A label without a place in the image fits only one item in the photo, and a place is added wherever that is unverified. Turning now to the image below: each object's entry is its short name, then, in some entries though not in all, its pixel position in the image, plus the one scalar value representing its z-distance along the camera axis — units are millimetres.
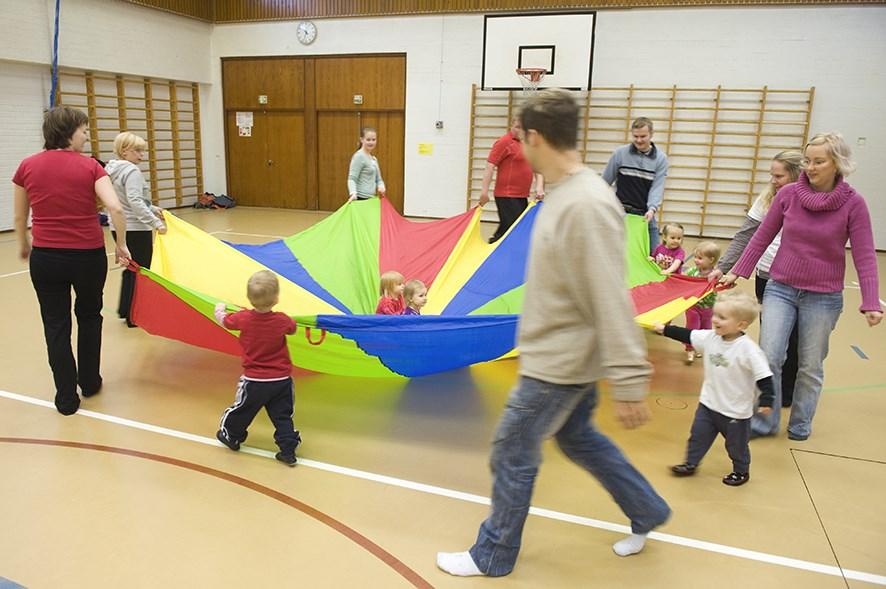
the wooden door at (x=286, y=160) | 10883
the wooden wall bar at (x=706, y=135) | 8570
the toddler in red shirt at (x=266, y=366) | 2459
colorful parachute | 2646
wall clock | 10305
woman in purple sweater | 2553
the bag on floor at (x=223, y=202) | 11055
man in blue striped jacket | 4094
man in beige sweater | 1475
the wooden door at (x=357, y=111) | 10164
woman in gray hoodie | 3797
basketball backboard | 8703
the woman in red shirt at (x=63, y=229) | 2709
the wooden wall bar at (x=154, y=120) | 9078
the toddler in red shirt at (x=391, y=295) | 3225
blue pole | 8117
